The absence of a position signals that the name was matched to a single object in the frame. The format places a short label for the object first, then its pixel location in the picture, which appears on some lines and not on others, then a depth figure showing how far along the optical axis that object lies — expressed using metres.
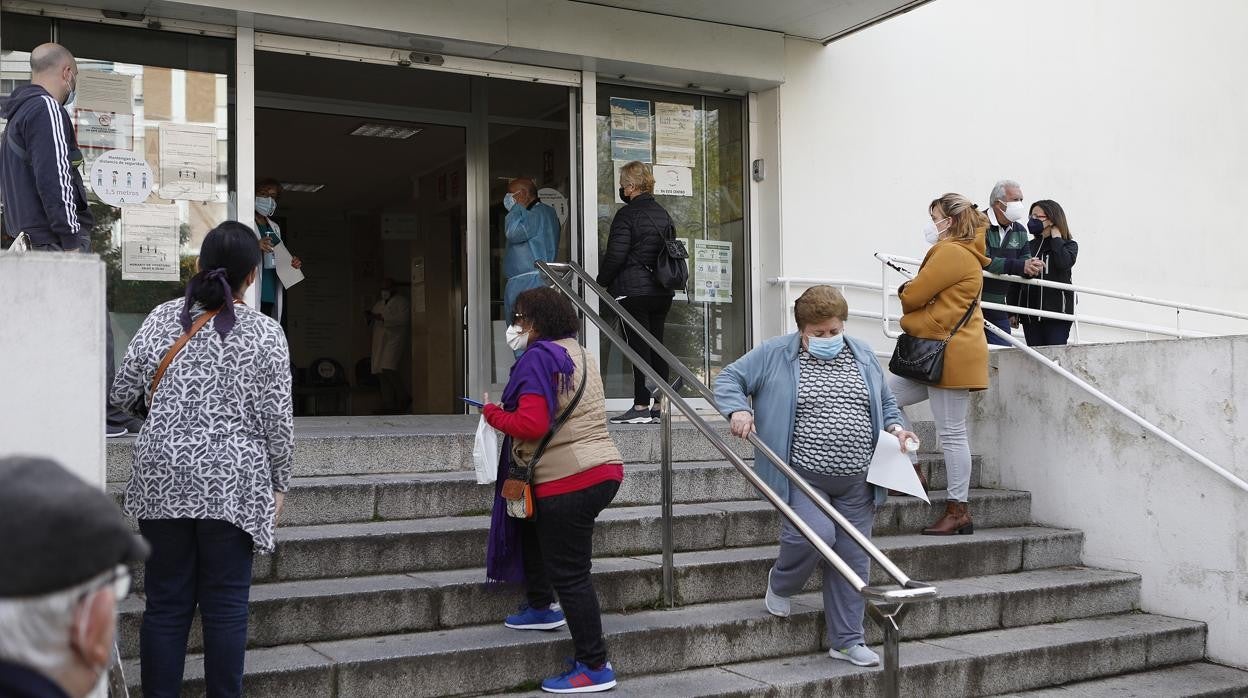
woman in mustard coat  6.29
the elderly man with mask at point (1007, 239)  7.70
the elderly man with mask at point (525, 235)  8.20
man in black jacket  4.99
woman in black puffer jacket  7.41
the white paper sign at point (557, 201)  8.93
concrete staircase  4.43
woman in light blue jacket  4.91
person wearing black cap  1.38
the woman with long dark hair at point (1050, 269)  7.79
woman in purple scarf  4.32
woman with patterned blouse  3.48
